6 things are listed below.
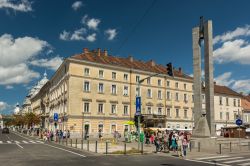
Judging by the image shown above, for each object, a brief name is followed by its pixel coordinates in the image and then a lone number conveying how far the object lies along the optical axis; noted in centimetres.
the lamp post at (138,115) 1534
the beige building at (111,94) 3365
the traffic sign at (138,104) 1593
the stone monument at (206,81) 1897
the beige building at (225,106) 4793
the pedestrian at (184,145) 1387
